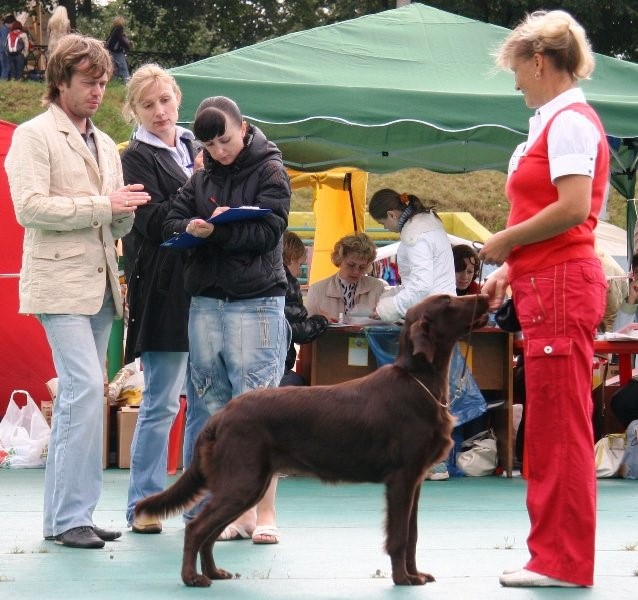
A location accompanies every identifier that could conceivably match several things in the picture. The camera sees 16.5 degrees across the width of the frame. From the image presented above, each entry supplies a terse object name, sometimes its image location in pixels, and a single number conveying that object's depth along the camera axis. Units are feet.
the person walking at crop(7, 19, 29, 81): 193.00
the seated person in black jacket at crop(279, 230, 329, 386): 47.34
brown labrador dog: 26.21
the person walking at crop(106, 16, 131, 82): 174.19
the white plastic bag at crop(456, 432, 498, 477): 48.25
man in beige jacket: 30.35
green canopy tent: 46.39
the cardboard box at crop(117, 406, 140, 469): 48.52
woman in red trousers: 24.90
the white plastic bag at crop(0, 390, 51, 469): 49.34
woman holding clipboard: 30.67
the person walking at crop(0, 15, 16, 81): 194.27
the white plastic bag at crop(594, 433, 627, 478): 48.16
